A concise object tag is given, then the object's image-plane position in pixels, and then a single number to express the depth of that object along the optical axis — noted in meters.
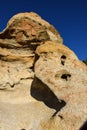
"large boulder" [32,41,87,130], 4.67
